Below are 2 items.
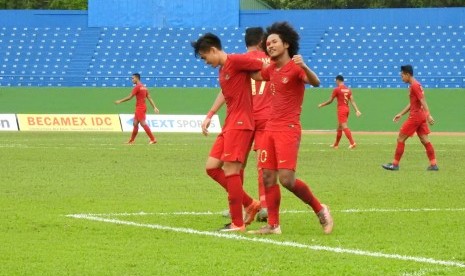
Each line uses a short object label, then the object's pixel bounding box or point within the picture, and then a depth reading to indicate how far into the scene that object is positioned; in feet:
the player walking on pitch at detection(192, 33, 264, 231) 39.04
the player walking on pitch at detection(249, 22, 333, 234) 37.50
